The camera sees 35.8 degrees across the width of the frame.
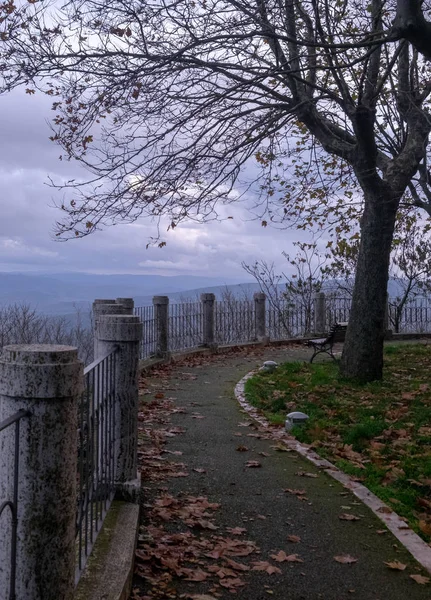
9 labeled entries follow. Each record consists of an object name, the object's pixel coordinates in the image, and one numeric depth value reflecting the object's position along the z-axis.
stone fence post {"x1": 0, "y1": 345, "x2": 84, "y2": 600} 2.62
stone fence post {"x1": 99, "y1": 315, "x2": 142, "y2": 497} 5.19
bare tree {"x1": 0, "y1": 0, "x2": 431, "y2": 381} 9.36
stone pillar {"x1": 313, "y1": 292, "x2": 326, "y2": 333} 24.48
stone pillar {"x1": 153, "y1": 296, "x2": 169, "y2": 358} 16.44
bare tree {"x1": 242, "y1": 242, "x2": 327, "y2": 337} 24.61
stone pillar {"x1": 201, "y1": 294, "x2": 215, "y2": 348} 19.33
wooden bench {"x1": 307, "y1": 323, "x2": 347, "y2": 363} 16.20
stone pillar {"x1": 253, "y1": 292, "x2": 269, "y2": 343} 22.44
